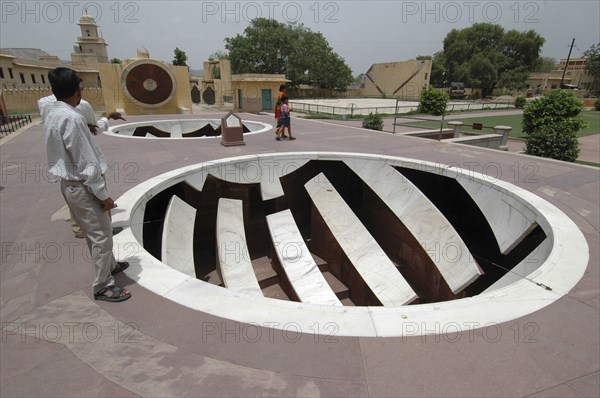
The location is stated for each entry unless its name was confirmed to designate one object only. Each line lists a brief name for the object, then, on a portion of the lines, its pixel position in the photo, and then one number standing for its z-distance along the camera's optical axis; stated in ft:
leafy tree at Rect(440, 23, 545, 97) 180.55
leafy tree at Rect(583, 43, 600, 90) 186.80
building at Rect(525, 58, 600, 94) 200.85
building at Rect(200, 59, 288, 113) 87.56
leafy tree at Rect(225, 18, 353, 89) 165.07
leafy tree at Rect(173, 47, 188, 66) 161.17
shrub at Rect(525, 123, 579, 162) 36.68
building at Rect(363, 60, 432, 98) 180.55
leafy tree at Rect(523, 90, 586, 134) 46.85
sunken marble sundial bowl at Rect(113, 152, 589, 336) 10.35
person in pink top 39.44
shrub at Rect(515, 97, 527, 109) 120.47
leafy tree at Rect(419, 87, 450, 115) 96.58
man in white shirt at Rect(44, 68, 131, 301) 8.63
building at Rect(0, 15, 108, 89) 120.98
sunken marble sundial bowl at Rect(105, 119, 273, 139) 54.19
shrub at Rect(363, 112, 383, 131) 56.03
